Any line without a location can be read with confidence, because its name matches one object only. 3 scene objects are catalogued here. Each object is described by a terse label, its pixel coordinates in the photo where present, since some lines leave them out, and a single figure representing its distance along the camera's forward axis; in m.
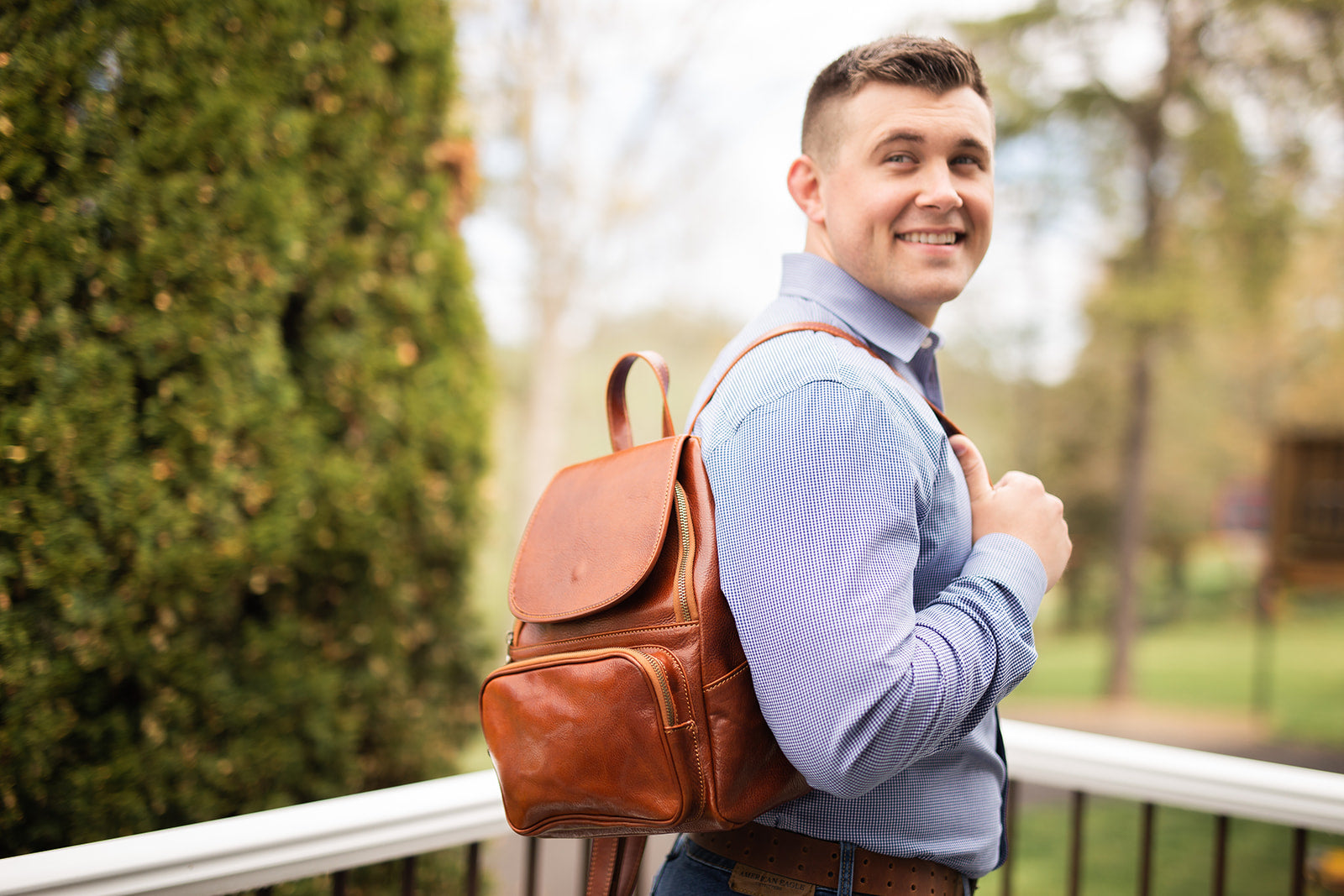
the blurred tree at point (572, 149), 9.13
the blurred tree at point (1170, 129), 9.64
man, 0.96
